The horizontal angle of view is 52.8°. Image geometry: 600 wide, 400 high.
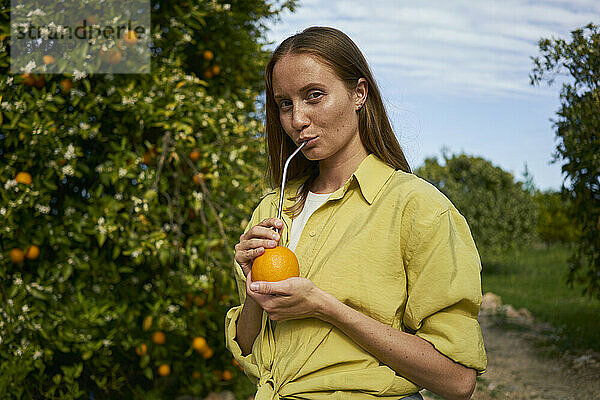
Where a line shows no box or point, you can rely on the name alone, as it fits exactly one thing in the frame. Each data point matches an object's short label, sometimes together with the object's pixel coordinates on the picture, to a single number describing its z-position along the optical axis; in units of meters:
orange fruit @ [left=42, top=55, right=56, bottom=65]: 2.86
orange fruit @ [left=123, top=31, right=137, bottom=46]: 3.03
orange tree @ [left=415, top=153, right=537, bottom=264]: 9.21
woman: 1.26
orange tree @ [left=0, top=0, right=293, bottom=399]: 2.81
